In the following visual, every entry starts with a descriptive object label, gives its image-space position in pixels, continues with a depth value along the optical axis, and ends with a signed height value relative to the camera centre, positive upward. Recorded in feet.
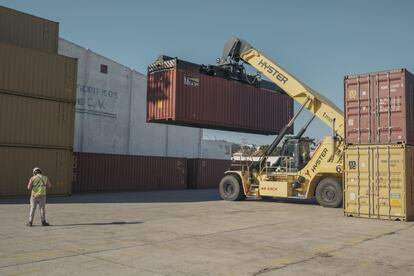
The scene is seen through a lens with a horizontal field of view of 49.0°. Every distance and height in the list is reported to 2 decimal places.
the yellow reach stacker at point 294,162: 58.34 +1.31
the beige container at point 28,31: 70.03 +21.68
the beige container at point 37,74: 66.74 +14.31
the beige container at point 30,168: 66.80 -0.18
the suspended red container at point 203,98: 69.51 +11.65
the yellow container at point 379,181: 44.93 -0.84
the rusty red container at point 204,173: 113.39 -0.78
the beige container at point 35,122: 66.64 +6.85
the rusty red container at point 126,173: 88.69 -0.95
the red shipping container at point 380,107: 45.16 +6.74
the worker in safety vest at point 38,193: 38.58 -2.28
